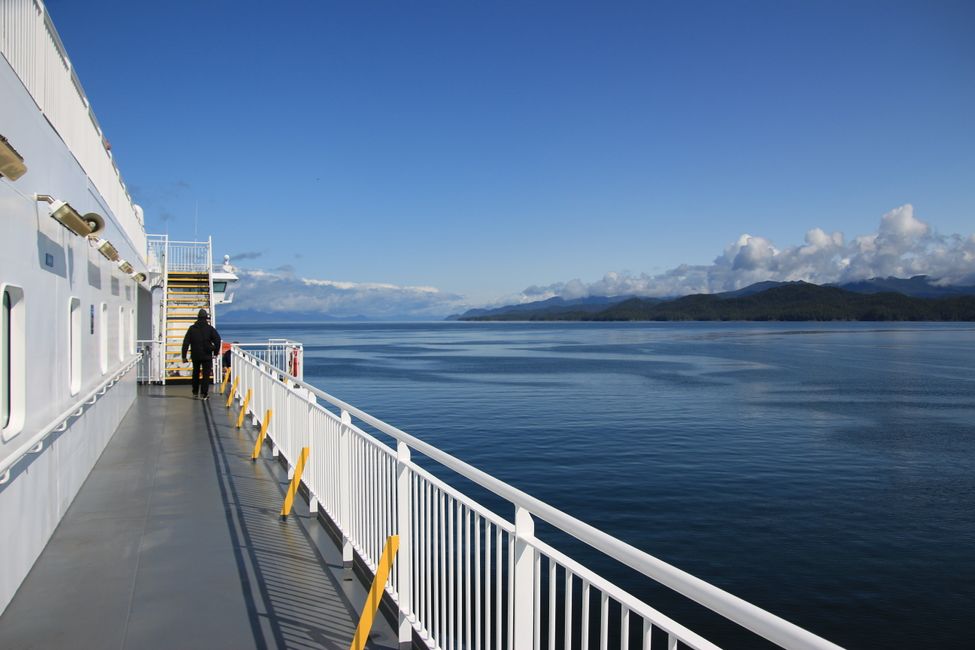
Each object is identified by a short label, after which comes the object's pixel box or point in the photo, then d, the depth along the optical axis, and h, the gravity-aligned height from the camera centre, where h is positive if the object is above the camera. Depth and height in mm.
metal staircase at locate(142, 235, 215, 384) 20250 +386
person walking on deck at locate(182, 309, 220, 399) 15711 -568
